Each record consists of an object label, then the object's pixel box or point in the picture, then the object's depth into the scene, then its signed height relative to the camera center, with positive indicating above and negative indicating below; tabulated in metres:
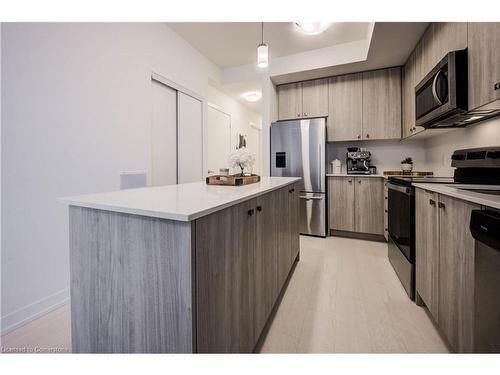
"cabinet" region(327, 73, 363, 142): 3.49 +1.04
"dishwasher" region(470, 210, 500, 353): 0.88 -0.42
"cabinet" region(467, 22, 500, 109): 1.29 +0.65
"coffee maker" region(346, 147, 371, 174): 3.60 +0.28
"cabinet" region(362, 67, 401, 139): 3.28 +1.03
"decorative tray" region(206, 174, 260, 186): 1.64 +0.00
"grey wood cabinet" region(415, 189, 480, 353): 1.10 -0.46
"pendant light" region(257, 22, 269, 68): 2.31 +1.20
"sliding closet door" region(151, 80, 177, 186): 2.91 +0.57
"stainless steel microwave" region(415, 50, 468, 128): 1.58 +0.61
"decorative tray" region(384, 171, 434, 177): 2.79 +0.07
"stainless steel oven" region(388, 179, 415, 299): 1.82 -0.44
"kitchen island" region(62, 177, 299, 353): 0.83 -0.36
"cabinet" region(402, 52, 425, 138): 2.73 +0.97
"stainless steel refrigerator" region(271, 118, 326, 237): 3.47 +0.27
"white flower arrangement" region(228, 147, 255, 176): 1.90 +0.16
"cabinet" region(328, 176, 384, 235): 3.25 -0.34
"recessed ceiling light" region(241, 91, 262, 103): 4.77 +1.69
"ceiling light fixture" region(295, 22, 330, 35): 2.54 +1.63
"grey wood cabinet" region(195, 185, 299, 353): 0.87 -0.42
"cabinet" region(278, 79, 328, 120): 3.70 +1.25
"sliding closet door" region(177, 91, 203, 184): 3.31 +0.60
